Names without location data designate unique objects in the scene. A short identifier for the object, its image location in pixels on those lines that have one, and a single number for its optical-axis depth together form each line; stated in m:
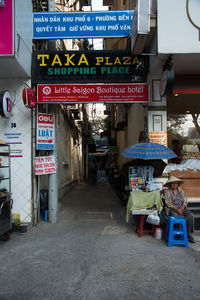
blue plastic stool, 4.77
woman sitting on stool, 5.05
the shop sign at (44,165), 6.20
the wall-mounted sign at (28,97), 5.62
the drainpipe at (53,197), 6.48
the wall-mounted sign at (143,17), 5.08
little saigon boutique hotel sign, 6.17
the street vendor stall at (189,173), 6.45
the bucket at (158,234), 5.25
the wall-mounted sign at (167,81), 5.15
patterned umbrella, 5.27
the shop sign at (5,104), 5.46
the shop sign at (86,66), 6.21
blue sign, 6.39
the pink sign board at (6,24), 5.13
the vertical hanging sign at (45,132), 6.25
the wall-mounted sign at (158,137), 6.26
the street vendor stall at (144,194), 5.29
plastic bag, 5.13
